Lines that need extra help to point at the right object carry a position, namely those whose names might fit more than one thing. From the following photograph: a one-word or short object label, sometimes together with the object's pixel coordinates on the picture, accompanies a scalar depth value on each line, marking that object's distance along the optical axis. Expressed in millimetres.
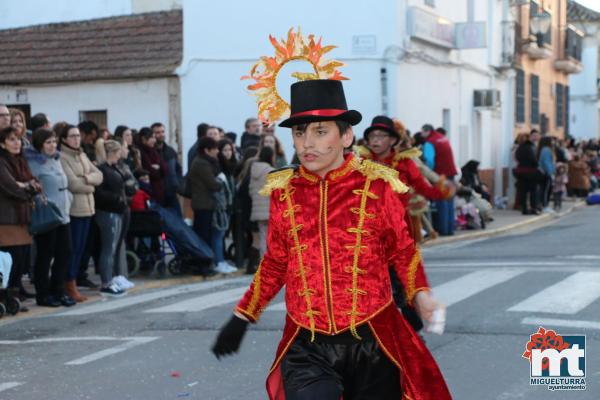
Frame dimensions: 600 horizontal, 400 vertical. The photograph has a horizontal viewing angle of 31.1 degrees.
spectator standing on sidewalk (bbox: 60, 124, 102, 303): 11570
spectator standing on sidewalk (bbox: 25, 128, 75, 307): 11055
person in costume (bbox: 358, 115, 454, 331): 7746
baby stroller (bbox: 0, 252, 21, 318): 10602
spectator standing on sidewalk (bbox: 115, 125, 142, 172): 13945
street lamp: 34344
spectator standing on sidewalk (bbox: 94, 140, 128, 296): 12109
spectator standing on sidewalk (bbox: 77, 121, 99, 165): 12789
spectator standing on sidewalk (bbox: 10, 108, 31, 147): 11361
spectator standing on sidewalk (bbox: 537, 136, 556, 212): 26344
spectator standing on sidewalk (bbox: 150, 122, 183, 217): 14406
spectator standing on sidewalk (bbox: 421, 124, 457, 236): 18609
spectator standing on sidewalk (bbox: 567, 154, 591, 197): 33188
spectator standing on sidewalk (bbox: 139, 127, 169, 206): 14172
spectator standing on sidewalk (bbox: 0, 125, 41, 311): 10602
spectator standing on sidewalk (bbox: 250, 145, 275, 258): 13984
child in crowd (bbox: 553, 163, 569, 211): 27891
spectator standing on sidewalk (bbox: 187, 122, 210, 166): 14346
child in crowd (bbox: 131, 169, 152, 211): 13688
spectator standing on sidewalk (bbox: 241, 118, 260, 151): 16344
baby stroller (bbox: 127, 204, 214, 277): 13469
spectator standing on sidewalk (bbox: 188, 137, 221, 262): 13828
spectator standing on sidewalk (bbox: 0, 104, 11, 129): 11188
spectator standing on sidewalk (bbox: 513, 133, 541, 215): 25967
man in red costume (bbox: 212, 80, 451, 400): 4539
